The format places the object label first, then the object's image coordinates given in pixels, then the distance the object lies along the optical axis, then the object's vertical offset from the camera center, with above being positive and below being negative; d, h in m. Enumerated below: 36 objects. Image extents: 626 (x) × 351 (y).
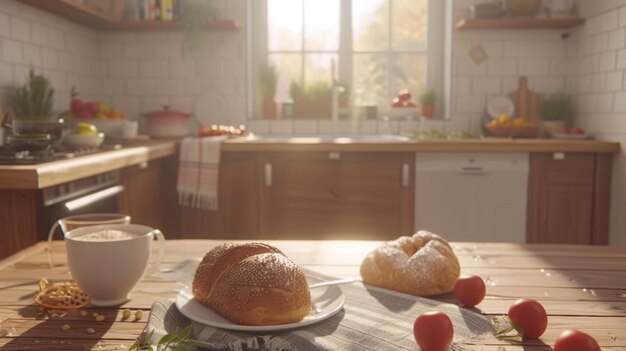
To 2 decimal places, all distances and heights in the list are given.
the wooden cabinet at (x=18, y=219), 1.88 -0.35
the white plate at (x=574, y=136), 3.52 -0.19
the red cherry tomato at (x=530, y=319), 0.76 -0.26
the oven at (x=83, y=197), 1.97 -0.33
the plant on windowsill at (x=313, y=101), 4.09 +0.00
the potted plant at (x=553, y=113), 3.76 -0.07
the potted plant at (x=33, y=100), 2.91 +0.01
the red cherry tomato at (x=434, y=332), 0.71 -0.26
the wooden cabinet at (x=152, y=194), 2.82 -0.45
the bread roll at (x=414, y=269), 0.95 -0.25
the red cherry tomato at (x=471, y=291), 0.90 -0.27
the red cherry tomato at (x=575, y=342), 0.65 -0.25
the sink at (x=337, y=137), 3.29 -0.21
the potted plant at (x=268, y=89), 4.11 +0.08
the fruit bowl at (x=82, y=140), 2.68 -0.16
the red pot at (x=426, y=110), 4.04 -0.05
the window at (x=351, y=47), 4.14 +0.36
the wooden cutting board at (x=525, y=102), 3.92 +0.00
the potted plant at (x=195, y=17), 3.80 +0.50
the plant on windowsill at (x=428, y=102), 4.04 +0.00
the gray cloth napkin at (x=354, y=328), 0.72 -0.28
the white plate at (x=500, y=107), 3.93 -0.03
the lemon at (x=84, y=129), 2.75 -0.12
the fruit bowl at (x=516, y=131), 3.55 -0.16
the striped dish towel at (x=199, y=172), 3.30 -0.37
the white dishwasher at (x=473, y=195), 3.31 -0.49
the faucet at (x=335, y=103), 3.91 -0.01
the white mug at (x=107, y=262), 0.86 -0.22
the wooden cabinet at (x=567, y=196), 3.29 -0.49
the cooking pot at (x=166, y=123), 3.68 -0.12
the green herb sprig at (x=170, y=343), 0.66 -0.26
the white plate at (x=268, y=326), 0.75 -0.26
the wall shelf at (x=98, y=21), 3.10 +0.47
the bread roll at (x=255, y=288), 0.75 -0.23
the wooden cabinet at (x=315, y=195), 3.31 -0.49
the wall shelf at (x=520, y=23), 3.68 +0.46
